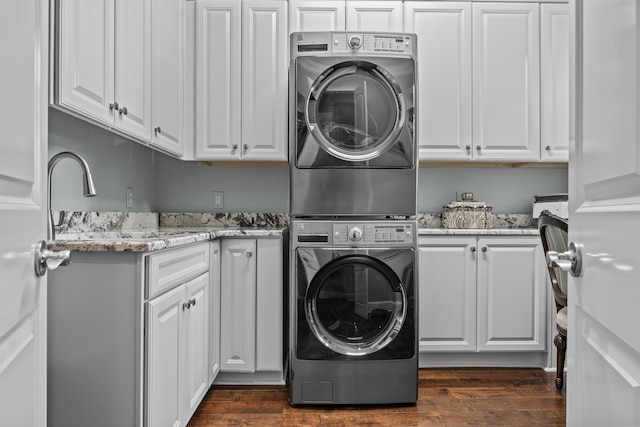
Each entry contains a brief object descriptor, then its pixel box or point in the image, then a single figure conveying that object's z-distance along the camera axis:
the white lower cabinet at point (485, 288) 2.65
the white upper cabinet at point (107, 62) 1.38
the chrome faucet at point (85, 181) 1.35
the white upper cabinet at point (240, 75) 2.67
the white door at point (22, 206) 0.60
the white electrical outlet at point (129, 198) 2.50
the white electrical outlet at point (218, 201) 3.05
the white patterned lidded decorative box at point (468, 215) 2.88
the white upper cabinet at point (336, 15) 2.70
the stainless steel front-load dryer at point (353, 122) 2.22
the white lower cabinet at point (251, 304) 2.39
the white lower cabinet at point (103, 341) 1.30
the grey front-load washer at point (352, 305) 2.20
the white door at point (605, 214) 0.58
